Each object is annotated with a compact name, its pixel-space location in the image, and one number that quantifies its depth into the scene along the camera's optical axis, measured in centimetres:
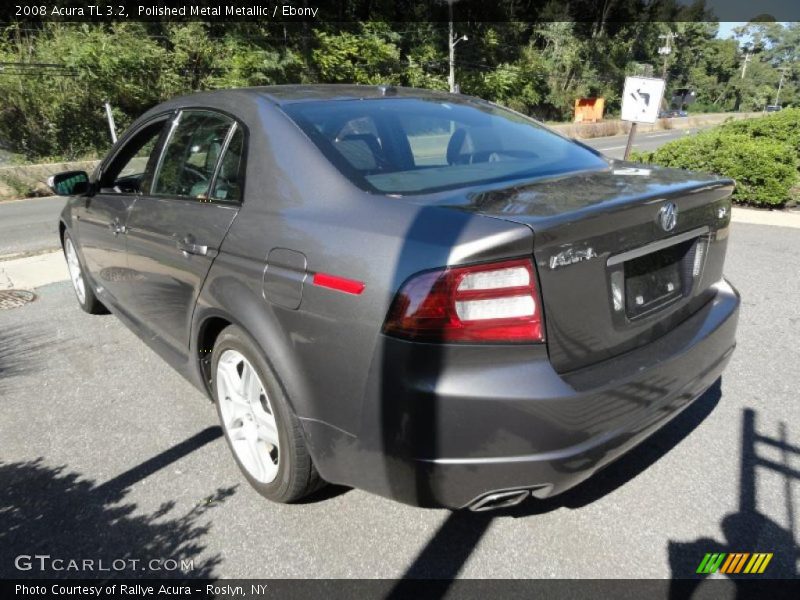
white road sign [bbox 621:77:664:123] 756
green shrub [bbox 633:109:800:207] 838
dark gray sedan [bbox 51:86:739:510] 168
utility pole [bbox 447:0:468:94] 3725
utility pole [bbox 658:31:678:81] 5853
